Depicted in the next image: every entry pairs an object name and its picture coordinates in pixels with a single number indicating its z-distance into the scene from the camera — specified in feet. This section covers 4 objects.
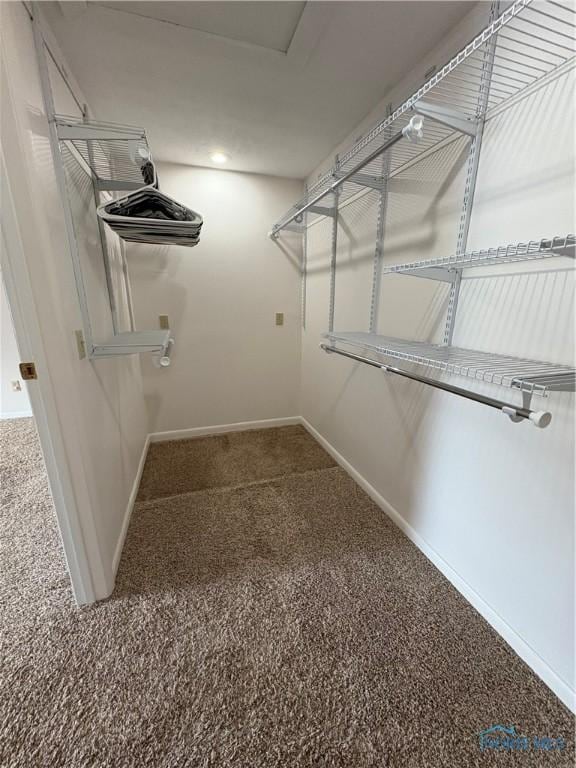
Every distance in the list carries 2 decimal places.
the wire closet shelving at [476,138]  2.67
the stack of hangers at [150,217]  4.43
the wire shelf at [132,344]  4.51
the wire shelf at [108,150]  3.67
